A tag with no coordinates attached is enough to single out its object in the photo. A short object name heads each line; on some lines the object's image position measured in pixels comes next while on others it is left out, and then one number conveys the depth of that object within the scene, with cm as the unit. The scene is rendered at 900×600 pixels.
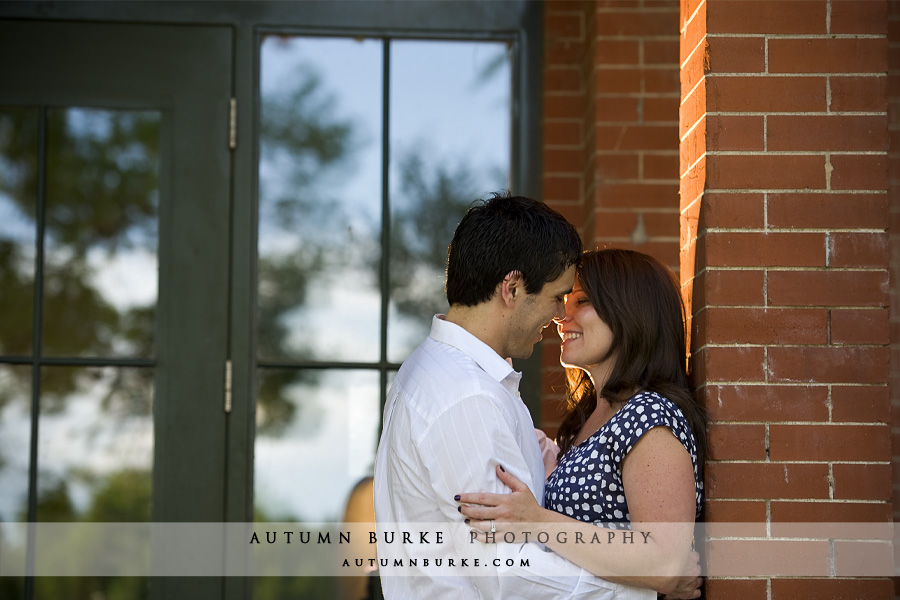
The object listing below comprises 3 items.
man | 250
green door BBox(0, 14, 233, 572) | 406
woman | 253
